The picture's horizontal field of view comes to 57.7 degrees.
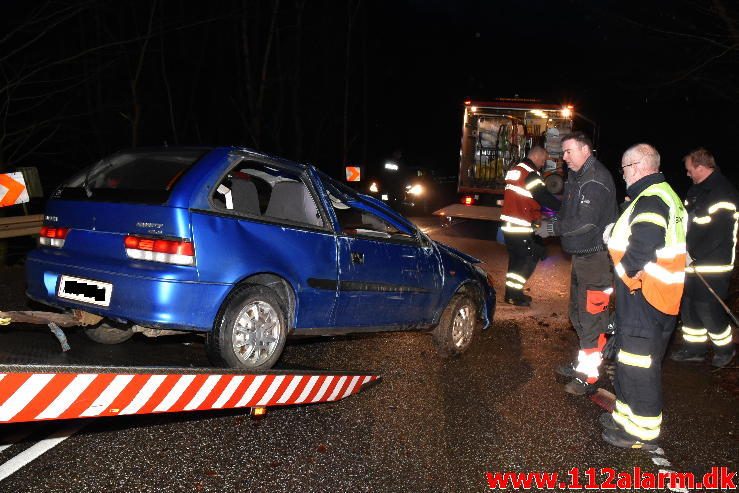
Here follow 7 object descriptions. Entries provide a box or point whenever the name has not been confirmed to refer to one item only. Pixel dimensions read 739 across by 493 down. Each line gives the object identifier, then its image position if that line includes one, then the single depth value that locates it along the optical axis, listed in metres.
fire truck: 15.31
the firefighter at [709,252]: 6.54
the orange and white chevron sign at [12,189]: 7.40
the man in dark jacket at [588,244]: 5.54
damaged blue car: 4.10
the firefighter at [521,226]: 8.35
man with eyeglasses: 4.39
